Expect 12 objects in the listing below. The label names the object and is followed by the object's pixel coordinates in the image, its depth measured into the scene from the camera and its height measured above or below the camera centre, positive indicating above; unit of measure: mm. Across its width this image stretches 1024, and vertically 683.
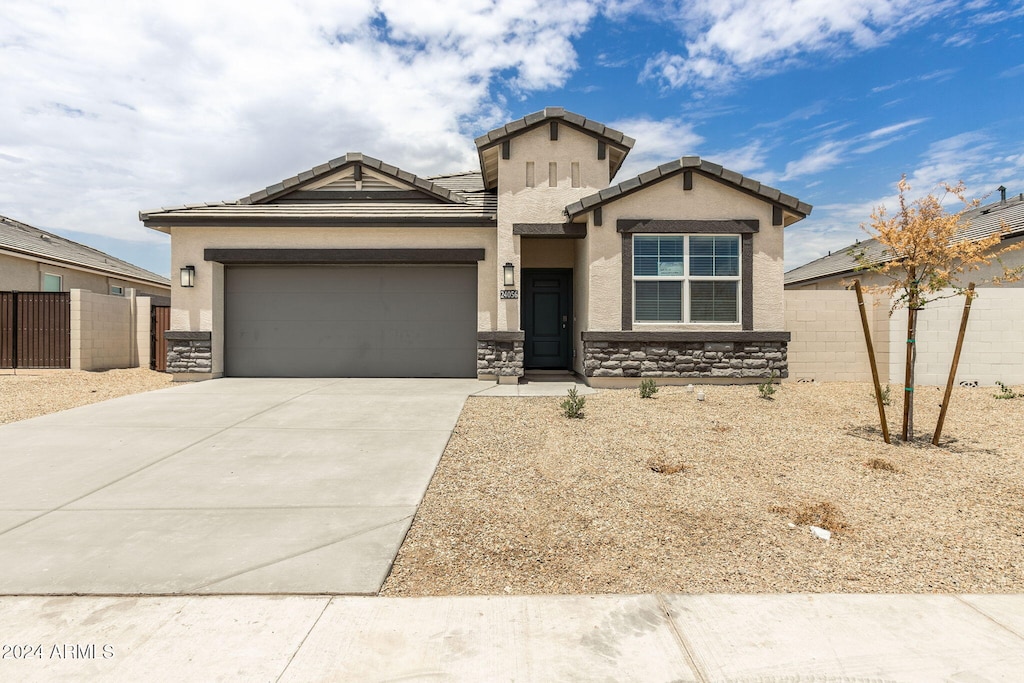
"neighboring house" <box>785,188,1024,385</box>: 10352 +2
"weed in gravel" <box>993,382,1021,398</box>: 8781 -974
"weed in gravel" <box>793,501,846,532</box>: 3799 -1374
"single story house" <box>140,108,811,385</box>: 10219 +1522
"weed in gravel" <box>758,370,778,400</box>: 8769 -912
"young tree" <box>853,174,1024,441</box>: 5770 +1032
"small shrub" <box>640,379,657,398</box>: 8883 -898
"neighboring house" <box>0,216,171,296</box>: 15305 +2388
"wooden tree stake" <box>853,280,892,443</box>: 5973 -380
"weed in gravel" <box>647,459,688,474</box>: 4957 -1284
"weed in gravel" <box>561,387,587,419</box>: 7371 -997
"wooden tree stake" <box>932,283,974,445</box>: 5844 -403
